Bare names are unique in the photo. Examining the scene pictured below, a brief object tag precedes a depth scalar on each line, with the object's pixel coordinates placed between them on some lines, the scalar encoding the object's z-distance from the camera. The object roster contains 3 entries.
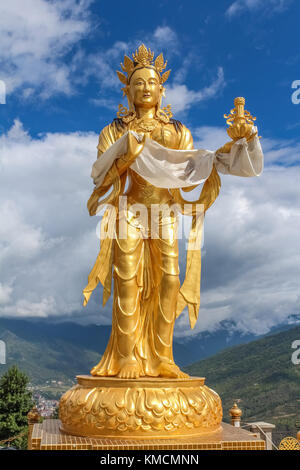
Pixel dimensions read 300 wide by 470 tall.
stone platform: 4.42
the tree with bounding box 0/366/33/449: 14.27
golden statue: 4.97
